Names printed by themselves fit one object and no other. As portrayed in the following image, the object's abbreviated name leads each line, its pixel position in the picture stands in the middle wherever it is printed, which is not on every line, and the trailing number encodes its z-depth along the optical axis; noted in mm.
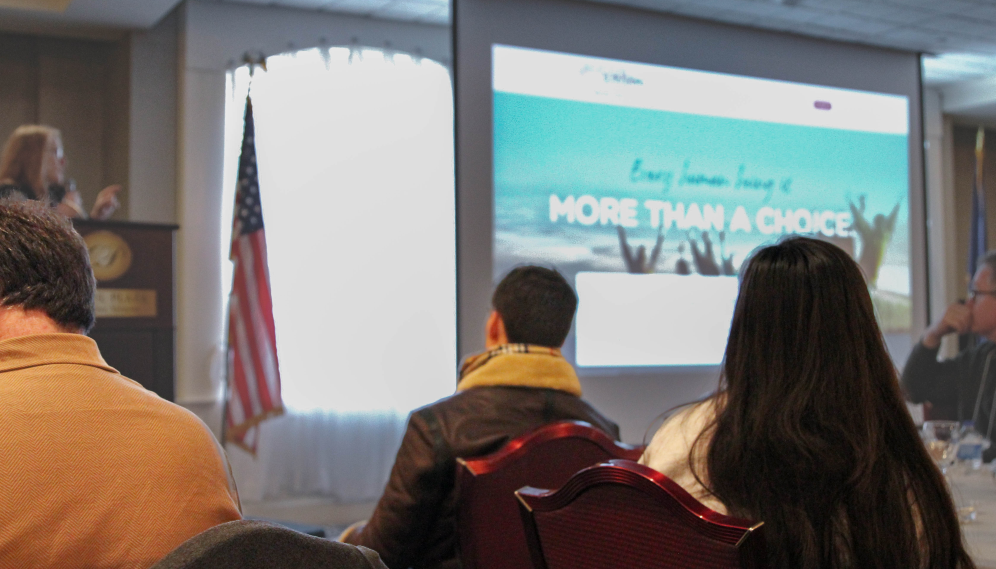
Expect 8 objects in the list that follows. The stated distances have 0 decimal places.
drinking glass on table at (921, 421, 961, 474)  2109
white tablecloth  1649
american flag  4797
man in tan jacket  1126
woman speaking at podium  4605
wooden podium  3932
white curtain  5113
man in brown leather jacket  1964
